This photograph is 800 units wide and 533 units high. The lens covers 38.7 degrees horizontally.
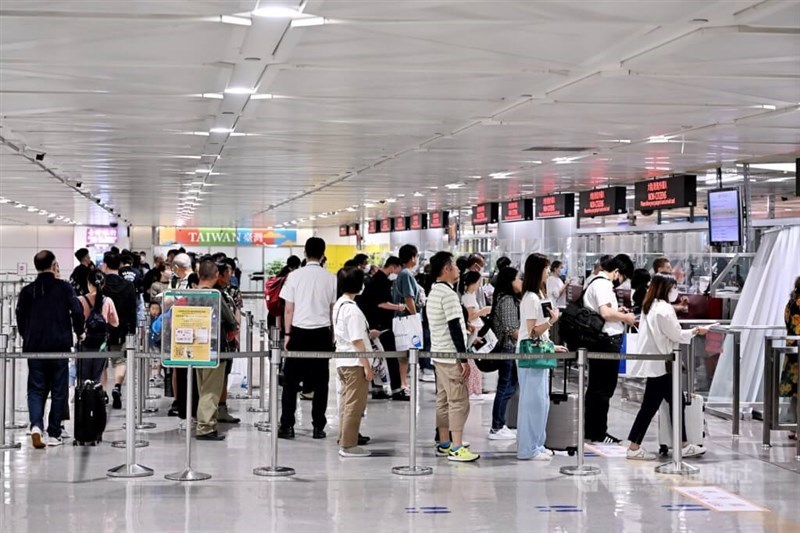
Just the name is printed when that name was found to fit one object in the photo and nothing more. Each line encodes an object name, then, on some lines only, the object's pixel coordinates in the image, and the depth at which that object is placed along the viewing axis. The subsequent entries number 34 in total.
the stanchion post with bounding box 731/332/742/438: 12.39
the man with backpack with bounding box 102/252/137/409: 13.08
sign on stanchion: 9.51
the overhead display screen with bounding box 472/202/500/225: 28.55
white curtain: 13.69
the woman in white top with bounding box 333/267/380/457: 10.31
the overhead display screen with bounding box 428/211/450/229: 33.81
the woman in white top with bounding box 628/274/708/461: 10.29
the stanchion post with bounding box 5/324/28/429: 11.86
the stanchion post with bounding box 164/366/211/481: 9.36
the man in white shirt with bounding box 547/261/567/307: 18.95
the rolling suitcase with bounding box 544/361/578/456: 10.73
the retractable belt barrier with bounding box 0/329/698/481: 9.48
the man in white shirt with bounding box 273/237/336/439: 11.33
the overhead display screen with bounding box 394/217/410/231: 37.92
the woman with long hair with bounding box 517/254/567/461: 10.41
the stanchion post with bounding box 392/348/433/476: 9.66
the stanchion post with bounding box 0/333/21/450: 10.61
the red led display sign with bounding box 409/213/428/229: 35.66
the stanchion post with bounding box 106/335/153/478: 9.43
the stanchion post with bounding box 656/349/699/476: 9.98
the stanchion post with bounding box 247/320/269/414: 13.60
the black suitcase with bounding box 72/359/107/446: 10.97
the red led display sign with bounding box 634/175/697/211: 18.55
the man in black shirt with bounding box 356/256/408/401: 14.47
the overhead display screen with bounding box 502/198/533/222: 26.42
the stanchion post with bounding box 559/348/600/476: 9.77
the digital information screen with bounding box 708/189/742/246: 16.08
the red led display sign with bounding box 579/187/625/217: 21.31
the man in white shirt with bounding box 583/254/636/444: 11.33
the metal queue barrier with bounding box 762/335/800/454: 11.49
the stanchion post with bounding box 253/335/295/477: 9.61
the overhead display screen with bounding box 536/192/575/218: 24.08
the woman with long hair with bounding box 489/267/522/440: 10.94
